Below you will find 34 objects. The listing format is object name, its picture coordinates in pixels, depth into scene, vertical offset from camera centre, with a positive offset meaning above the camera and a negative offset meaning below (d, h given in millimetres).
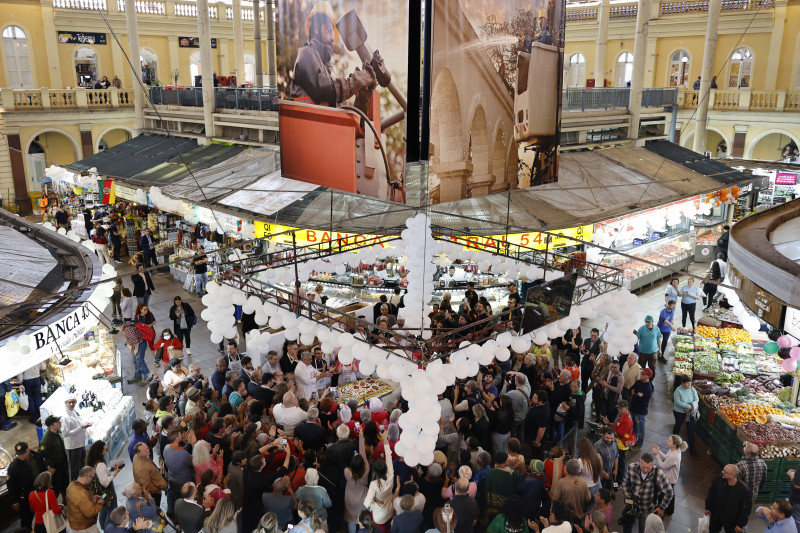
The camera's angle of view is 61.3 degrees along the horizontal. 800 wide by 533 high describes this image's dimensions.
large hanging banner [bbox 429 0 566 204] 8156 -111
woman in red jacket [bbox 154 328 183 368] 11477 -4236
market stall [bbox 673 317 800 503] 8477 -4430
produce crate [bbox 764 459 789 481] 8344 -4606
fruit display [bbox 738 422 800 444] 8578 -4310
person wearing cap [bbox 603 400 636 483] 8500 -4196
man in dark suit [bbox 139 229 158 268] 18281 -4289
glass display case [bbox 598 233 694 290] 16938 -4477
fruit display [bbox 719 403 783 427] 9109 -4315
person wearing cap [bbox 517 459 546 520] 6973 -4046
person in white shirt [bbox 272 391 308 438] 8234 -3871
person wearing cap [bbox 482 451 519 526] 7027 -4049
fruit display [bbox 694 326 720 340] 12508 -4436
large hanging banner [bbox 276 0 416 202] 8188 -45
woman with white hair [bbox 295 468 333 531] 6906 -4036
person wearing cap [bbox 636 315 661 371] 11375 -4152
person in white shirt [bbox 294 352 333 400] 9633 -4029
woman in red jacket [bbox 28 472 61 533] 7004 -4183
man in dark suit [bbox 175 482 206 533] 6621 -4027
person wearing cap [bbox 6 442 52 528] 7418 -4168
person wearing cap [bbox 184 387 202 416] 8531 -3905
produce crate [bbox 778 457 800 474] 8328 -4513
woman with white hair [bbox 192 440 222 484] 7375 -3978
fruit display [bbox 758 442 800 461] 8375 -4386
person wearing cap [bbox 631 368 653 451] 9273 -4215
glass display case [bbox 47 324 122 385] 10211 -4162
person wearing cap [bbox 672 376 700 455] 9578 -4391
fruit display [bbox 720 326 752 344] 12148 -4398
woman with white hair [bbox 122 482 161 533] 6684 -4037
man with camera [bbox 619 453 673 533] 7383 -4310
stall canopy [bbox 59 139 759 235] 13398 -2323
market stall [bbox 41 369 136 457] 8984 -4317
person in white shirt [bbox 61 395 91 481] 8219 -4147
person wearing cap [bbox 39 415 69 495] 7969 -4167
